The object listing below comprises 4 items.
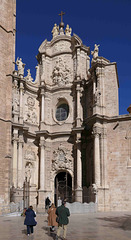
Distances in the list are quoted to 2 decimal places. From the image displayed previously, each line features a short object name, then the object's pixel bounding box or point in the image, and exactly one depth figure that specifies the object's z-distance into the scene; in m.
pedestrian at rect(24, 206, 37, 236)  9.66
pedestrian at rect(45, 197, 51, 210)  21.70
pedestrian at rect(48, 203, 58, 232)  10.50
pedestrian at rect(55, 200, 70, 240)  8.96
